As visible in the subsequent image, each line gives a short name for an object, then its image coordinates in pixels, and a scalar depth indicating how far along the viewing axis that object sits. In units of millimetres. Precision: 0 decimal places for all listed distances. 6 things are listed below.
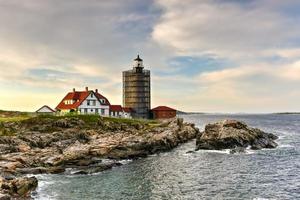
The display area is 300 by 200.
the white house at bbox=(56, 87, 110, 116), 113625
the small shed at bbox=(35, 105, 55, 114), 114288
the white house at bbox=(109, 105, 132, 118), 126562
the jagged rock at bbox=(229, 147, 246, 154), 71750
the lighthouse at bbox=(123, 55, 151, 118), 138125
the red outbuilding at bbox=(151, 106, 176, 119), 144838
